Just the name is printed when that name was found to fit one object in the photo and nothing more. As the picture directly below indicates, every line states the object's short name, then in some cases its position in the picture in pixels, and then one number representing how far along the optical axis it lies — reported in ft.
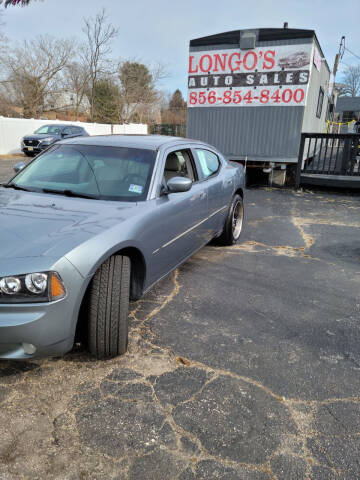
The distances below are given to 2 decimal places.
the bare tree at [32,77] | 102.83
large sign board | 30.07
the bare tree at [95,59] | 88.28
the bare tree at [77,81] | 107.65
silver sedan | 6.68
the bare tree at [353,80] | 190.08
